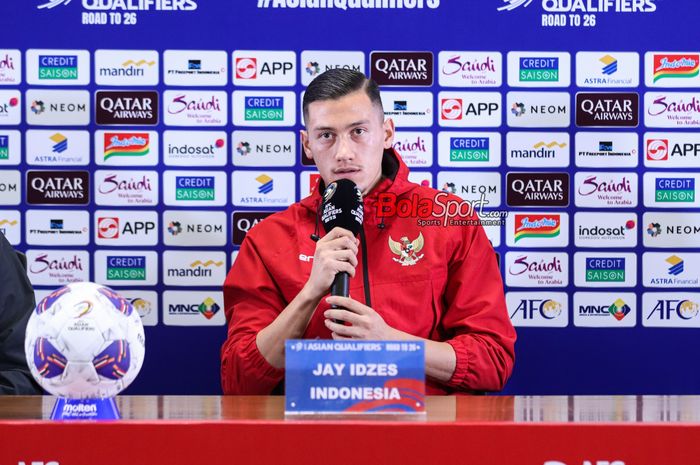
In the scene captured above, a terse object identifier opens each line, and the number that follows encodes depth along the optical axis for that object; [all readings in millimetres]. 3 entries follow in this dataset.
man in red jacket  7880
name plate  6902
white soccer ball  6862
